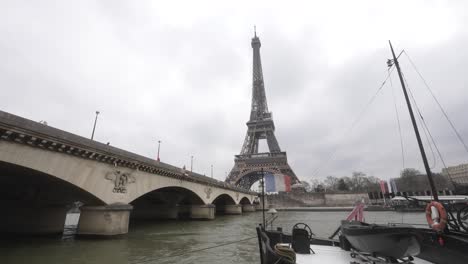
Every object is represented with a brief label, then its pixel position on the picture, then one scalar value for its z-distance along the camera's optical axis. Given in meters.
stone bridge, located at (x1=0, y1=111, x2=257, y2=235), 9.33
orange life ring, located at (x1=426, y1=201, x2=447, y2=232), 5.64
